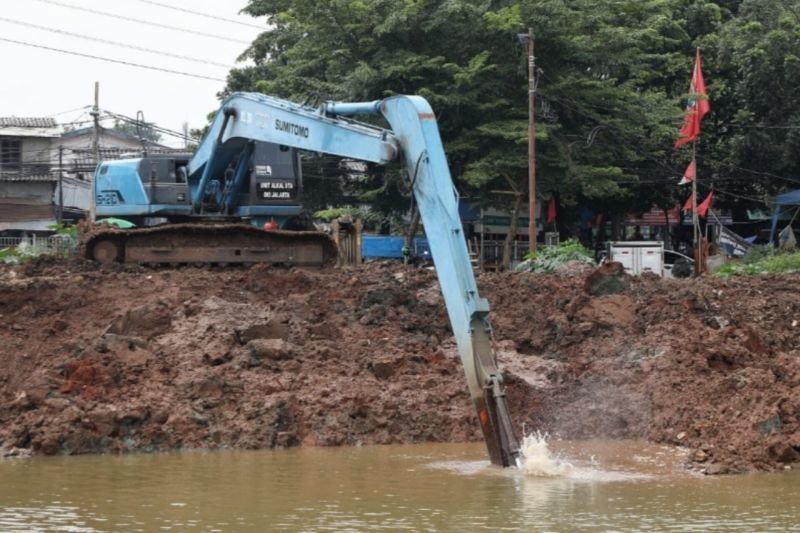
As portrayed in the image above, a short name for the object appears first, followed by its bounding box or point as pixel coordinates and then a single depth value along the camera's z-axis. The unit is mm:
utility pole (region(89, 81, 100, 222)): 52266
